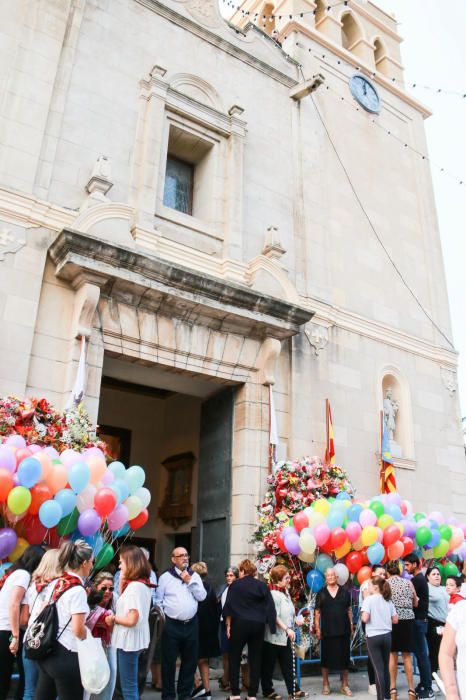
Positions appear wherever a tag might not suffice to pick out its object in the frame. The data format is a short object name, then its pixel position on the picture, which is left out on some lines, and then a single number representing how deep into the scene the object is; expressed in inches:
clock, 628.4
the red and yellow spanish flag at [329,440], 430.6
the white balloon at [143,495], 287.3
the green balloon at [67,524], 256.2
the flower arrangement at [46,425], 275.6
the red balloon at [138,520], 289.0
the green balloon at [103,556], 268.0
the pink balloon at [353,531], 328.8
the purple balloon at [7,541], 237.9
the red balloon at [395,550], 350.6
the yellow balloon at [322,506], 340.8
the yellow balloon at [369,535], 332.5
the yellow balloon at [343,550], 330.0
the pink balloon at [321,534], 323.6
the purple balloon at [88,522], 253.0
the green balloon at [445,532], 399.5
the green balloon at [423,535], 381.7
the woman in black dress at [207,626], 284.5
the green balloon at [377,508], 351.6
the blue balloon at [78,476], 252.8
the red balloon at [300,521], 332.2
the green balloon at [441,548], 395.5
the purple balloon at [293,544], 329.4
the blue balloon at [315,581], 331.0
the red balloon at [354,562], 339.0
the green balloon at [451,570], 401.7
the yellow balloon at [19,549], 247.0
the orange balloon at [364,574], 331.3
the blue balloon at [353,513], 338.0
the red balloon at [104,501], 256.0
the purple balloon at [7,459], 237.1
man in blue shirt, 255.0
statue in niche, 505.4
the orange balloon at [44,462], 247.4
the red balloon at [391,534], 345.1
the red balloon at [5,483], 233.8
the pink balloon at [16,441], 250.8
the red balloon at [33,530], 250.7
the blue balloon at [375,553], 334.0
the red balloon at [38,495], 245.6
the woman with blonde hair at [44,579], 156.6
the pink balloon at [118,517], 271.0
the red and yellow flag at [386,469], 466.1
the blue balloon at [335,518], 329.1
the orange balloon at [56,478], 249.6
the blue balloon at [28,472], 238.4
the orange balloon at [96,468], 263.3
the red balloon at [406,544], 362.9
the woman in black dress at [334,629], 301.1
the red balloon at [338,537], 324.2
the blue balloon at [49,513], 239.9
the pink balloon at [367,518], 337.4
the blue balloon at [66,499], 248.2
